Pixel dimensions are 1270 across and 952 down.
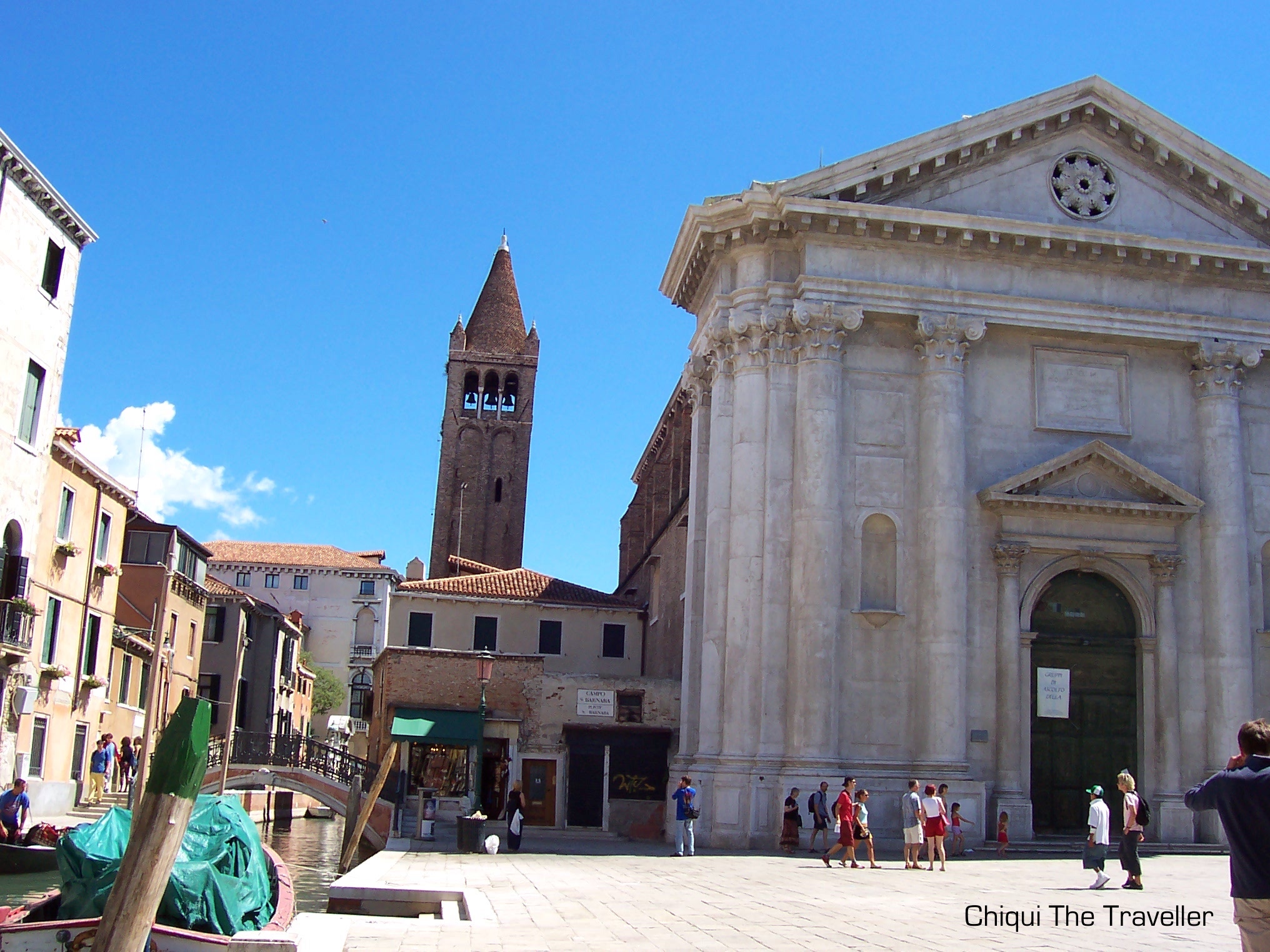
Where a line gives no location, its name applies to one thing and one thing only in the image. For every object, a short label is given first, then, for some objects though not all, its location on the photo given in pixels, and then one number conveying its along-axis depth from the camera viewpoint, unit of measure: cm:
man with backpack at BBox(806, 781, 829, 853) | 2073
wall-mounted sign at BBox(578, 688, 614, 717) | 2945
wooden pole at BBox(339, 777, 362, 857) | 2744
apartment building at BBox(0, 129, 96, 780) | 2536
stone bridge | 3262
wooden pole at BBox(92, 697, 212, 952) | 886
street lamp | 2536
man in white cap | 1562
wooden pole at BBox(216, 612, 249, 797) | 2903
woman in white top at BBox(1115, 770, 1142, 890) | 1518
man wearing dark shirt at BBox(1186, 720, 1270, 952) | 579
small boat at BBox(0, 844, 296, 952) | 1005
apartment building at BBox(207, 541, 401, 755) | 7550
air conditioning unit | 2616
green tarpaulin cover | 1138
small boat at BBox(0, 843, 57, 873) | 1878
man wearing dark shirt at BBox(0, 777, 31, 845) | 1927
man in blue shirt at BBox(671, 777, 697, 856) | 2011
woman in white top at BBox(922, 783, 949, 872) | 1822
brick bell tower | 7325
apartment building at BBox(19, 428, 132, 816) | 2698
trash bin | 2102
